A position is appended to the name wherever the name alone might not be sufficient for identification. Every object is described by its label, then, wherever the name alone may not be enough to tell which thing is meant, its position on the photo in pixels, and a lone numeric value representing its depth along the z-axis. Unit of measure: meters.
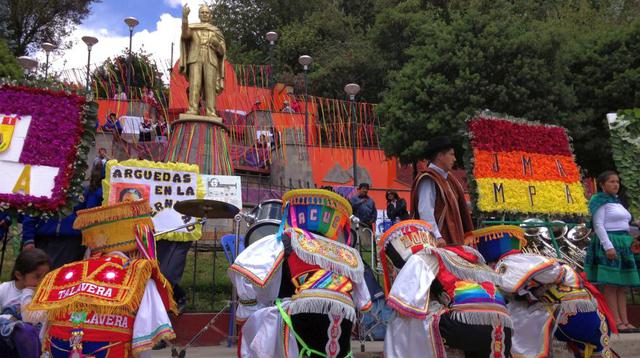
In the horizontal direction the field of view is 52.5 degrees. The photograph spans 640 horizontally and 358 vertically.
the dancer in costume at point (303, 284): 4.33
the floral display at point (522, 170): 8.73
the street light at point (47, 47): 24.42
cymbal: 5.95
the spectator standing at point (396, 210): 11.24
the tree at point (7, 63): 21.06
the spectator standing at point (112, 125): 21.83
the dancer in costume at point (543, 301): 5.07
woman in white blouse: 7.27
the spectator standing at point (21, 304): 3.93
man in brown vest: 4.98
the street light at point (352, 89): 19.29
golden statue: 13.89
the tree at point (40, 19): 31.86
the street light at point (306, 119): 23.00
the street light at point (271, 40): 28.89
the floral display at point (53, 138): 6.39
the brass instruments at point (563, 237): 7.75
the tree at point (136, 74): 27.91
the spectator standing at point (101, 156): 7.14
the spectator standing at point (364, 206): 10.79
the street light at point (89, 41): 24.01
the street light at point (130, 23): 25.73
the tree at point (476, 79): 17.66
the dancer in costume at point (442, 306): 4.23
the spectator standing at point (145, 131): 23.19
